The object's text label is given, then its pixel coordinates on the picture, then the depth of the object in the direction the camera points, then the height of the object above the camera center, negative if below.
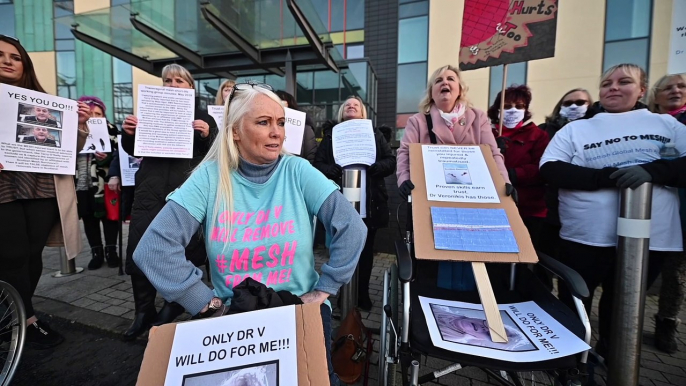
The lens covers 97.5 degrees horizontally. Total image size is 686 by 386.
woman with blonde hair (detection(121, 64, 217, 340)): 2.44 -0.09
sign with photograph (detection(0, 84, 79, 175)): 2.07 +0.29
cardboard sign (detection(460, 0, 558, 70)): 2.31 +1.21
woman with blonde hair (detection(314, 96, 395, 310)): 2.90 -0.03
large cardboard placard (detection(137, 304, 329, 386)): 0.95 -0.58
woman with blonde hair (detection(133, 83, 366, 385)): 1.29 -0.21
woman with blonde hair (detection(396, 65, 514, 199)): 2.26 +0.45
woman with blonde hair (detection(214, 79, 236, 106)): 3.01 +0.82
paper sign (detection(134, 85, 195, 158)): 2.27 +0.40
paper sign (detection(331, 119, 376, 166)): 2.69 +0.30
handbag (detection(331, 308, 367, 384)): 1.97 -1.18
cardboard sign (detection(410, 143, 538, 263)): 1.64 -0.24
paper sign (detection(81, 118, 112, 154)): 3.79 +0.43
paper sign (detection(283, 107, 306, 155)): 2.75 +0.43
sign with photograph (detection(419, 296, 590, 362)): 1.33 -0.75
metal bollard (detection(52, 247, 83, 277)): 3.95 -1.28
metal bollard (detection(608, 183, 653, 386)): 1.75 -0.58
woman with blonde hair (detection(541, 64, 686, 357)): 1.85 +0.07
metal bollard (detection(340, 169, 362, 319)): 2.40 -0.18
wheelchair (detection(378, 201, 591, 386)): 1.32 -0.74
